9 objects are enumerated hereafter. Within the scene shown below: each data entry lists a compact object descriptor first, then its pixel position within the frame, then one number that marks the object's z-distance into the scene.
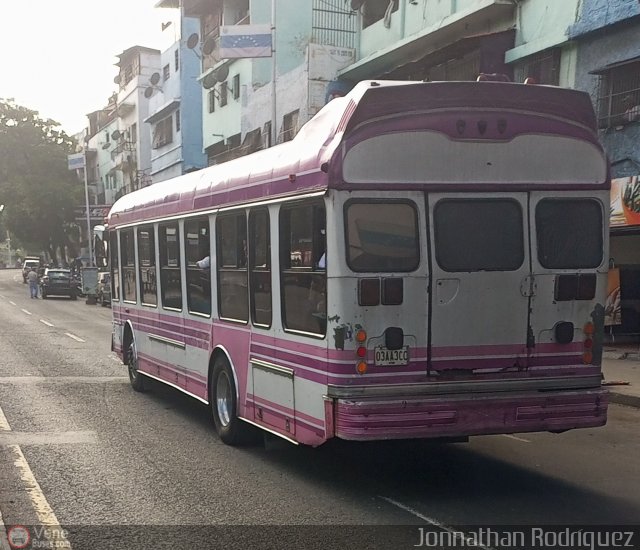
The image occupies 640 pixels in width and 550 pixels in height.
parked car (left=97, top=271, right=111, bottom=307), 36.57
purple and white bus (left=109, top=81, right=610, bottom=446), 6.02
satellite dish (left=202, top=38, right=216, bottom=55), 33.16
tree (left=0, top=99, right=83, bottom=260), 56.94
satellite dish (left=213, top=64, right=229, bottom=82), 31.78
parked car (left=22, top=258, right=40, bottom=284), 59.52
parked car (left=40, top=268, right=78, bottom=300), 42.53
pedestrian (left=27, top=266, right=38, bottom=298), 42.66
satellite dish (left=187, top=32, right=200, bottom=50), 35.81
